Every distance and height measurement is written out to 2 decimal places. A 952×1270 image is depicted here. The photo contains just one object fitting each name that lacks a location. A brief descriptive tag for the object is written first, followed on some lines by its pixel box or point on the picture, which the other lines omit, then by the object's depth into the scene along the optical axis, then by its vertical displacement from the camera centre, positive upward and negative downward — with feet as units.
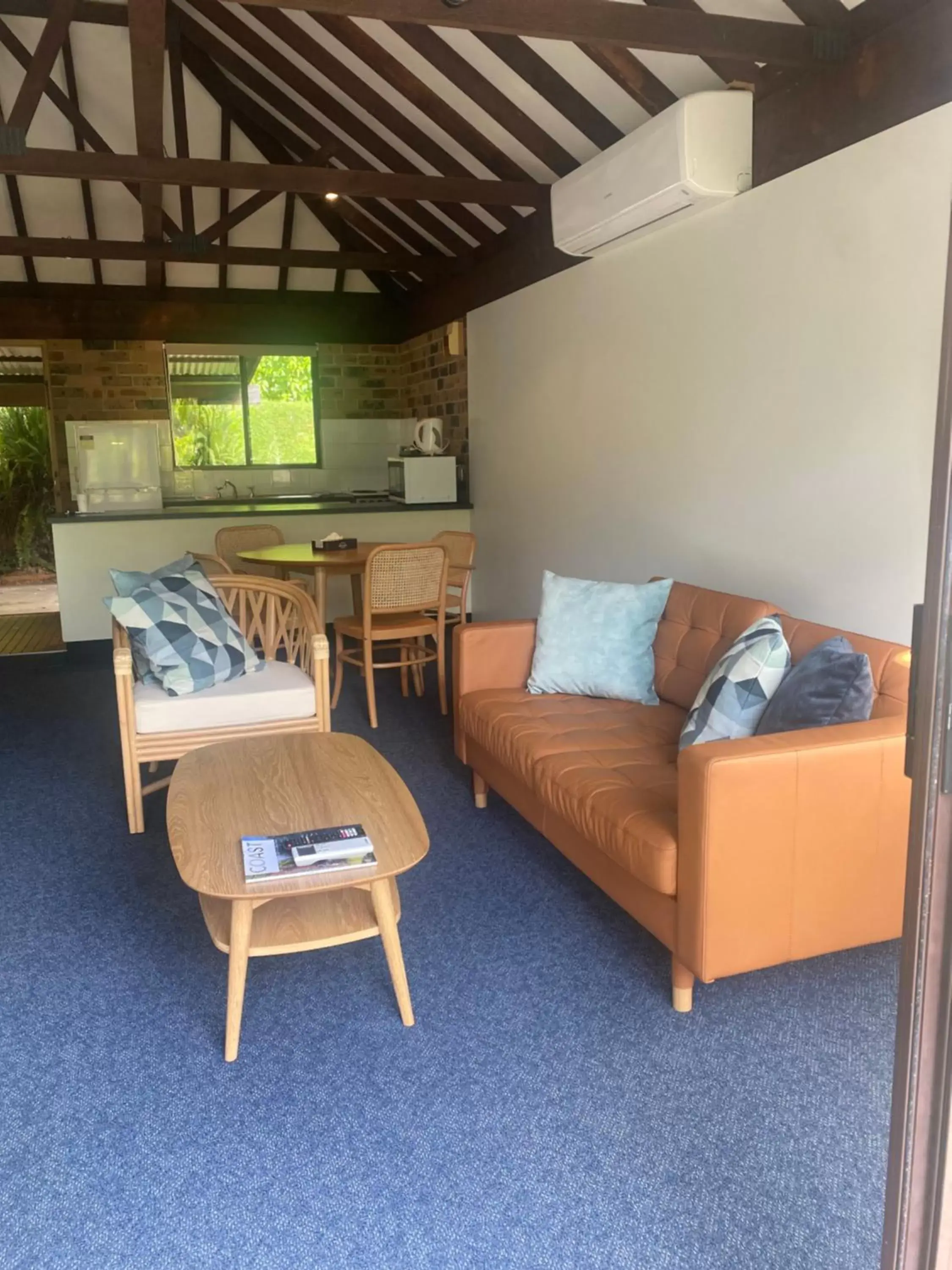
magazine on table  6.73 -2.63
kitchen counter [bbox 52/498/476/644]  19.63 -1.02
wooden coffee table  6.78 -2.67
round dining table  15.71 -1.26
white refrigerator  20.95 +0.46
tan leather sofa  6.86 -2.74
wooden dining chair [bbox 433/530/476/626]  17.48 -1.42
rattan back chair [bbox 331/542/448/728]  14.82 -1.87
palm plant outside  33.53 +0.10
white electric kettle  22.13 +1.02
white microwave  21.57 +0.07
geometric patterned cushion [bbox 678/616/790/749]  8.11 -1.80
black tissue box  17.10 -1.10
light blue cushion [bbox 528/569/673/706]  10.91 -1.84
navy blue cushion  7.43 -1.70
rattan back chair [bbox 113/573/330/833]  10.70 -2.18
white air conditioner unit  11.12 +3.78
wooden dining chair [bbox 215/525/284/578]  18.25 -1.09
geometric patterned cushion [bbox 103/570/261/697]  11.12 -1.75
